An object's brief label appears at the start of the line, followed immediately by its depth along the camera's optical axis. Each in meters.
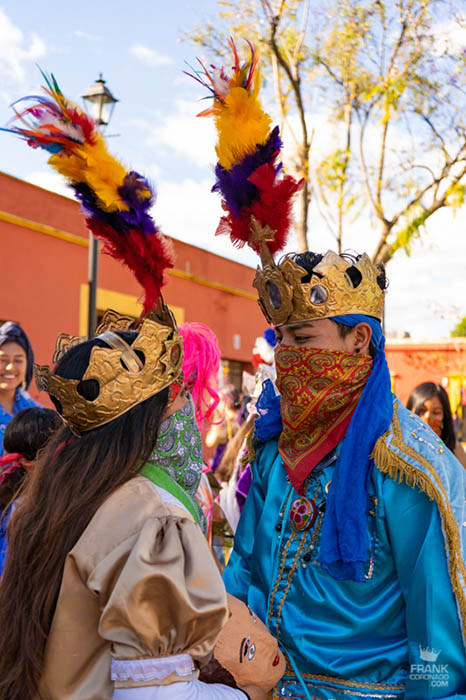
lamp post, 7.45
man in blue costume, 2.00
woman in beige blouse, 1.40
